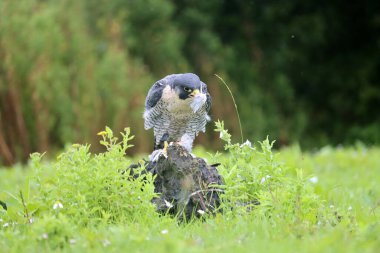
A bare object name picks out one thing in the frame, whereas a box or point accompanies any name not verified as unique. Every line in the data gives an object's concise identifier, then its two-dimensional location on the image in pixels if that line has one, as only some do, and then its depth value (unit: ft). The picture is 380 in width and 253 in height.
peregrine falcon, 39.40
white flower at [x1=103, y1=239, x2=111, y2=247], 28.30
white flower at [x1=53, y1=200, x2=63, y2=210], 32.14
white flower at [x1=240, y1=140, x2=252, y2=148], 36.35
